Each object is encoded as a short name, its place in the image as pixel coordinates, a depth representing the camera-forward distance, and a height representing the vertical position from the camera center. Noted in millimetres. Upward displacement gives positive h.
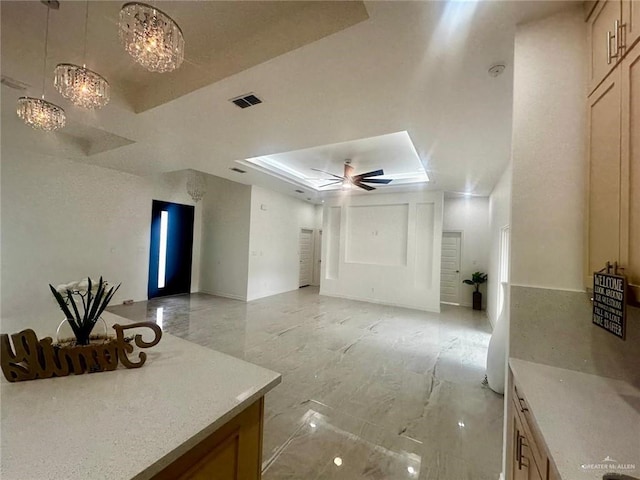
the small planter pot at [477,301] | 6133 -1187
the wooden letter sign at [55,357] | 977 -484
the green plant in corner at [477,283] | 6055 -779
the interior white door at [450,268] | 6645 -486
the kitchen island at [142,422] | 646 -562
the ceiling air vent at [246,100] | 2354 +1326
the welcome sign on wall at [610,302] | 1017 -195
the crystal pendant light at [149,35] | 1380 +1137
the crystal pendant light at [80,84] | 1741 +1046
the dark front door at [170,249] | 6266 -242
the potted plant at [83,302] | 1110 -289
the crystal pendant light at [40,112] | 2045 +986
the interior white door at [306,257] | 8570 -428
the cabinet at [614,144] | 1021 +490
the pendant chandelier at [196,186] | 5336 +1141
